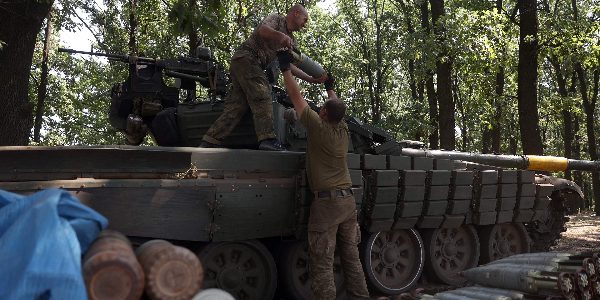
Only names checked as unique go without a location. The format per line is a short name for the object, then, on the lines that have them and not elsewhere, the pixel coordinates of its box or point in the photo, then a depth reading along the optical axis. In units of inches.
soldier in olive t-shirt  220.8
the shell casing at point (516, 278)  197.8
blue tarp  80.7
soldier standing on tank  239.9
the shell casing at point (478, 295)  190.2
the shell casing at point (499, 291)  191.6
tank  192.5
